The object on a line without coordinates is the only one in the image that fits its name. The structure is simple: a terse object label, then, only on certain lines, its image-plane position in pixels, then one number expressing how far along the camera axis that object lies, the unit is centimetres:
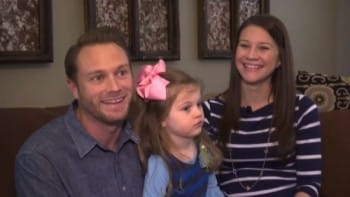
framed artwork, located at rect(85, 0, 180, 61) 237
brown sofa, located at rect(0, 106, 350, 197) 232
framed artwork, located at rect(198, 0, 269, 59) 291
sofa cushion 260
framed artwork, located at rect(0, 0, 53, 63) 203
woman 195
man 145
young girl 168
